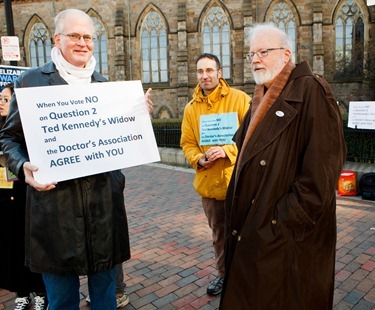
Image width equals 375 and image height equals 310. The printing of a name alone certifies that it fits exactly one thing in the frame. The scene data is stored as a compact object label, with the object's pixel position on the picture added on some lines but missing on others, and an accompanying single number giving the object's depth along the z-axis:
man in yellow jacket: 3.21
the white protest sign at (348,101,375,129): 7.21
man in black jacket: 2.13
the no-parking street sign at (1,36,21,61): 7.95
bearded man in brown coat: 1.97
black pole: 8.46
